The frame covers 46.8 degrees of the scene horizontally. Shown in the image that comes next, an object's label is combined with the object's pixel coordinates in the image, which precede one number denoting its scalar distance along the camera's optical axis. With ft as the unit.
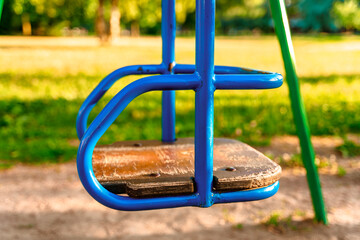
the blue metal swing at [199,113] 3.14
